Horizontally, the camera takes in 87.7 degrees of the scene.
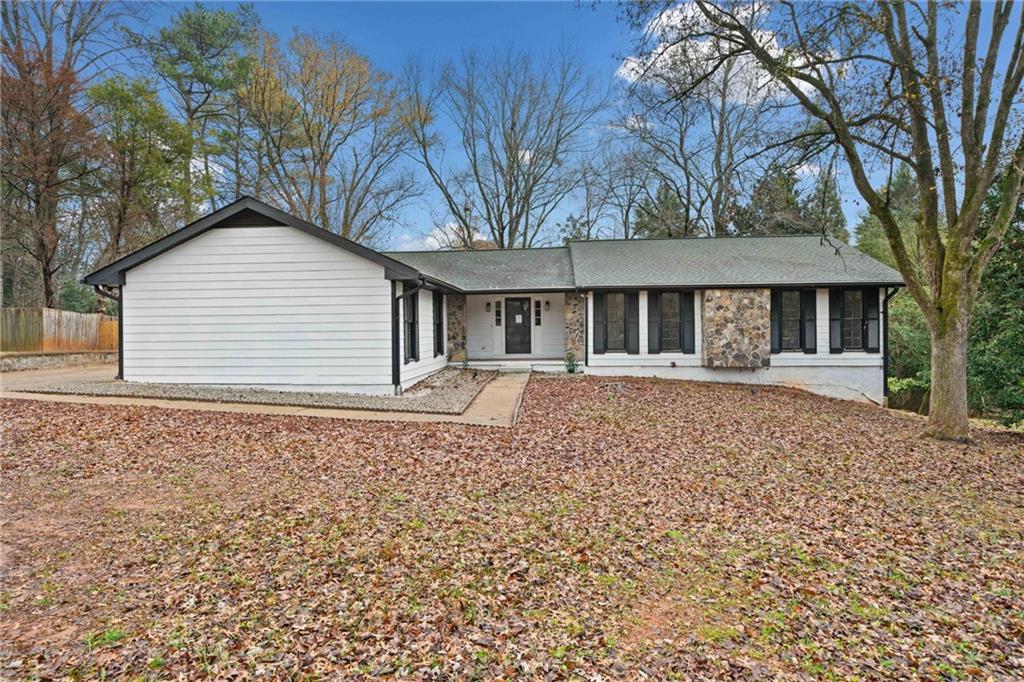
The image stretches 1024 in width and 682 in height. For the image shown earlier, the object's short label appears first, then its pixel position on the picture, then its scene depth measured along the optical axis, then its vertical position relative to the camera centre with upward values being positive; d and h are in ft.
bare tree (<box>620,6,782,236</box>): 79.87 +30.17
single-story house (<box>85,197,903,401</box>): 37.45 +2.89
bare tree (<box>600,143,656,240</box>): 84.64 +26.59
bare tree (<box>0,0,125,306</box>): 53.93 +24.17
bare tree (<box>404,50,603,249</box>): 85.15 +34.36
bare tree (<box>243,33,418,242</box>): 76.43 +31.67
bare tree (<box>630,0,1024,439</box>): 28.84 +13.03
